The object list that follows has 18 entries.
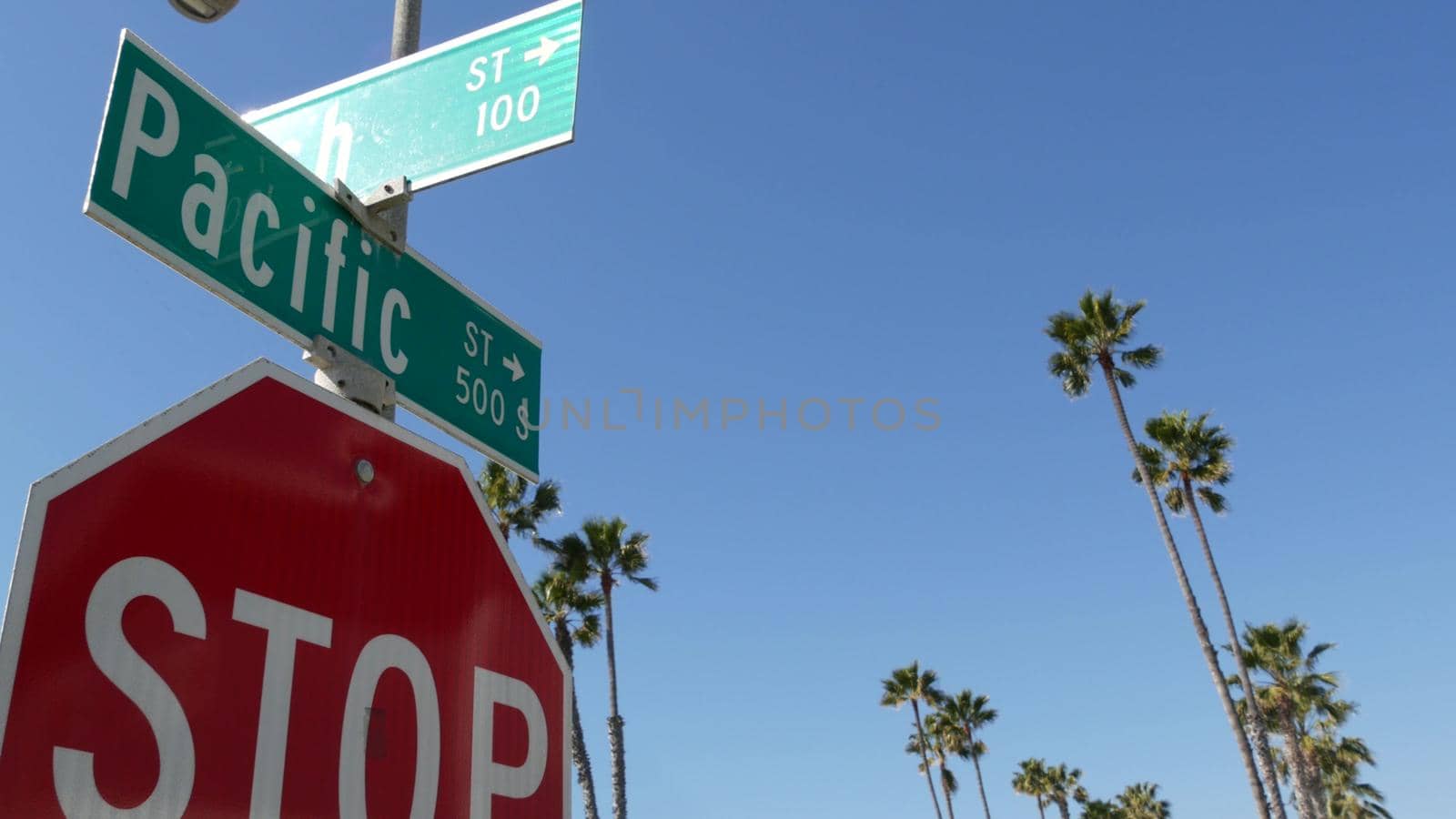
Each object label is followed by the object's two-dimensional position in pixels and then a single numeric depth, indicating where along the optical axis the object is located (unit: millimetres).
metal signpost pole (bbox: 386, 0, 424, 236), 2829
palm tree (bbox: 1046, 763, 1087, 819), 63594
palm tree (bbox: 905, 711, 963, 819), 50875
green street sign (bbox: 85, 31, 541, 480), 1762
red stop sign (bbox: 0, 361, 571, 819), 1165
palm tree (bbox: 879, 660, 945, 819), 48156
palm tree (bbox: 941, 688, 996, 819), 51375
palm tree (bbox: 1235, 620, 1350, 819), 34719
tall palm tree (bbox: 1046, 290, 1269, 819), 27656
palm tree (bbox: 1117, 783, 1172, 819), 65738
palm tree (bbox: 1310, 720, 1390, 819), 45094
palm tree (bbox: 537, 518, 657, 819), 25969
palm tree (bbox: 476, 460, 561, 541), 23641
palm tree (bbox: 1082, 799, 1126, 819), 64375
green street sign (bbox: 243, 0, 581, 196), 2521
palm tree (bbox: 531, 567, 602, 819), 24719
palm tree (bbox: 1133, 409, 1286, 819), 29312
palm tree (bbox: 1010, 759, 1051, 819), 63344
